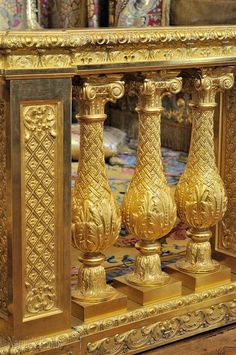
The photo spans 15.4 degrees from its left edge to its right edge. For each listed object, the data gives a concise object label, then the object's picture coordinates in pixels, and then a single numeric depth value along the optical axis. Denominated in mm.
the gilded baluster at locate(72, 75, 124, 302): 1889
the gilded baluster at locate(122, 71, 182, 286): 2004
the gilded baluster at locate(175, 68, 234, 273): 2114
